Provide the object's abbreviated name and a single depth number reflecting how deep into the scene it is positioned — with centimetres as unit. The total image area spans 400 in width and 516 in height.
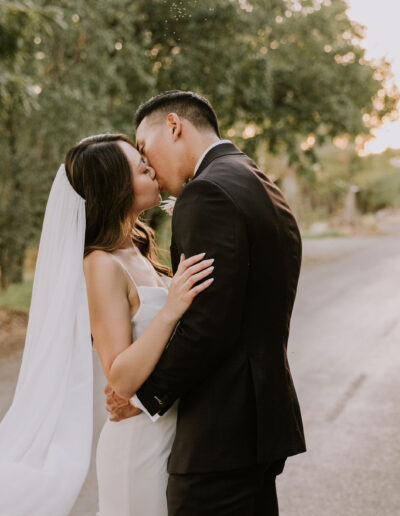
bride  218
